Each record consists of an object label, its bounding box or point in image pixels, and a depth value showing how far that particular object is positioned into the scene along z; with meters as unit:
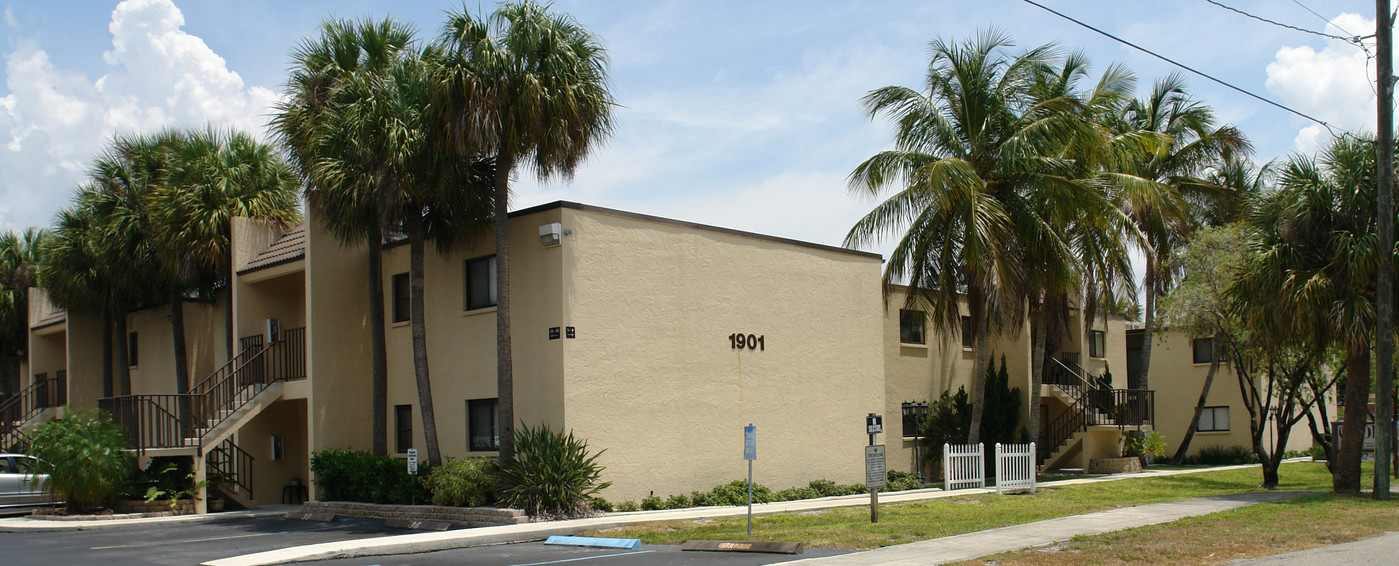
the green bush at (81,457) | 21.64
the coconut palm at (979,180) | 24.50
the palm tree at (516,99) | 18.50
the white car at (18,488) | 24.30
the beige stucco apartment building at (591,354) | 19.91
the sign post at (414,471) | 19.08
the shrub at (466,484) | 18.48
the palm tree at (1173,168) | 30.98
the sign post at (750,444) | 14.79
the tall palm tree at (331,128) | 20.98
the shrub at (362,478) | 20.20
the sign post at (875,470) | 16.61
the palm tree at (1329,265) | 18.98
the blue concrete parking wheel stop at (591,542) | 14.98
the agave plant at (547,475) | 18.08
